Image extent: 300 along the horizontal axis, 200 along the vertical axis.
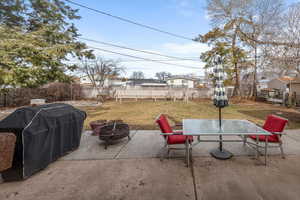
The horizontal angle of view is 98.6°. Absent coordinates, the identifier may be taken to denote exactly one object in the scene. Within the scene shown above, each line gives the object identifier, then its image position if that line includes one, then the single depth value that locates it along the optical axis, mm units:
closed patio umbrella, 2514
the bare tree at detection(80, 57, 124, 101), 15117
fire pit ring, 3110
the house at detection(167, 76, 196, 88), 31536
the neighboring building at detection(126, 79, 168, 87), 33438
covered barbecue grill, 1963
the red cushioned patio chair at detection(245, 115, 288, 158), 2529
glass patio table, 2311
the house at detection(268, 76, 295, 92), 14738
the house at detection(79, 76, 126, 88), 18448
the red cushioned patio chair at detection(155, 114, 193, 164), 2549
